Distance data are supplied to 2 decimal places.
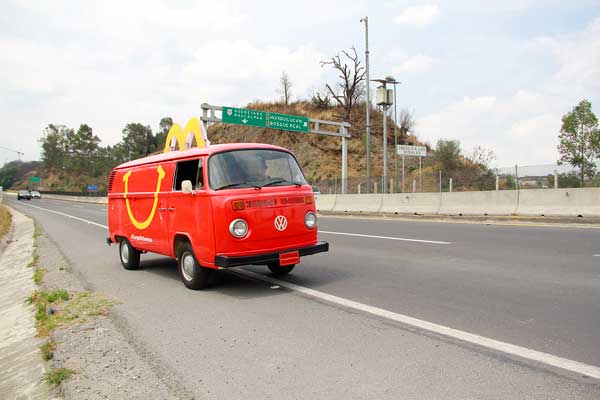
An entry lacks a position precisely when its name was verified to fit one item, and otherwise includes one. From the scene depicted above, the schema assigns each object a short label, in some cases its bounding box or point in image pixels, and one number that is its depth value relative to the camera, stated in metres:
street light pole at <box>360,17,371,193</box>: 27.69
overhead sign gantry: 27.64
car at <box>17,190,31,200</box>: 74.12
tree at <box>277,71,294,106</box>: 57.90
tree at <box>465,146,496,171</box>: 39.26
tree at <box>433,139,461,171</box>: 39.48
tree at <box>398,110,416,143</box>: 50.53
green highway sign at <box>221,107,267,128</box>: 28.56
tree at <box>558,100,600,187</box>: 47.34
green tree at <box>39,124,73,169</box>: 119.06
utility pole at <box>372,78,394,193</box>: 25.34
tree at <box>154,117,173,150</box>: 94.12
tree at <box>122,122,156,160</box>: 97.12
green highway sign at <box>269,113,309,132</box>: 30.92
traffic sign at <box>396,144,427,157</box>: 25.09
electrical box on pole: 25.36
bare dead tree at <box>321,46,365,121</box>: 45.43
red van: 6.19
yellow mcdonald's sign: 14.02
